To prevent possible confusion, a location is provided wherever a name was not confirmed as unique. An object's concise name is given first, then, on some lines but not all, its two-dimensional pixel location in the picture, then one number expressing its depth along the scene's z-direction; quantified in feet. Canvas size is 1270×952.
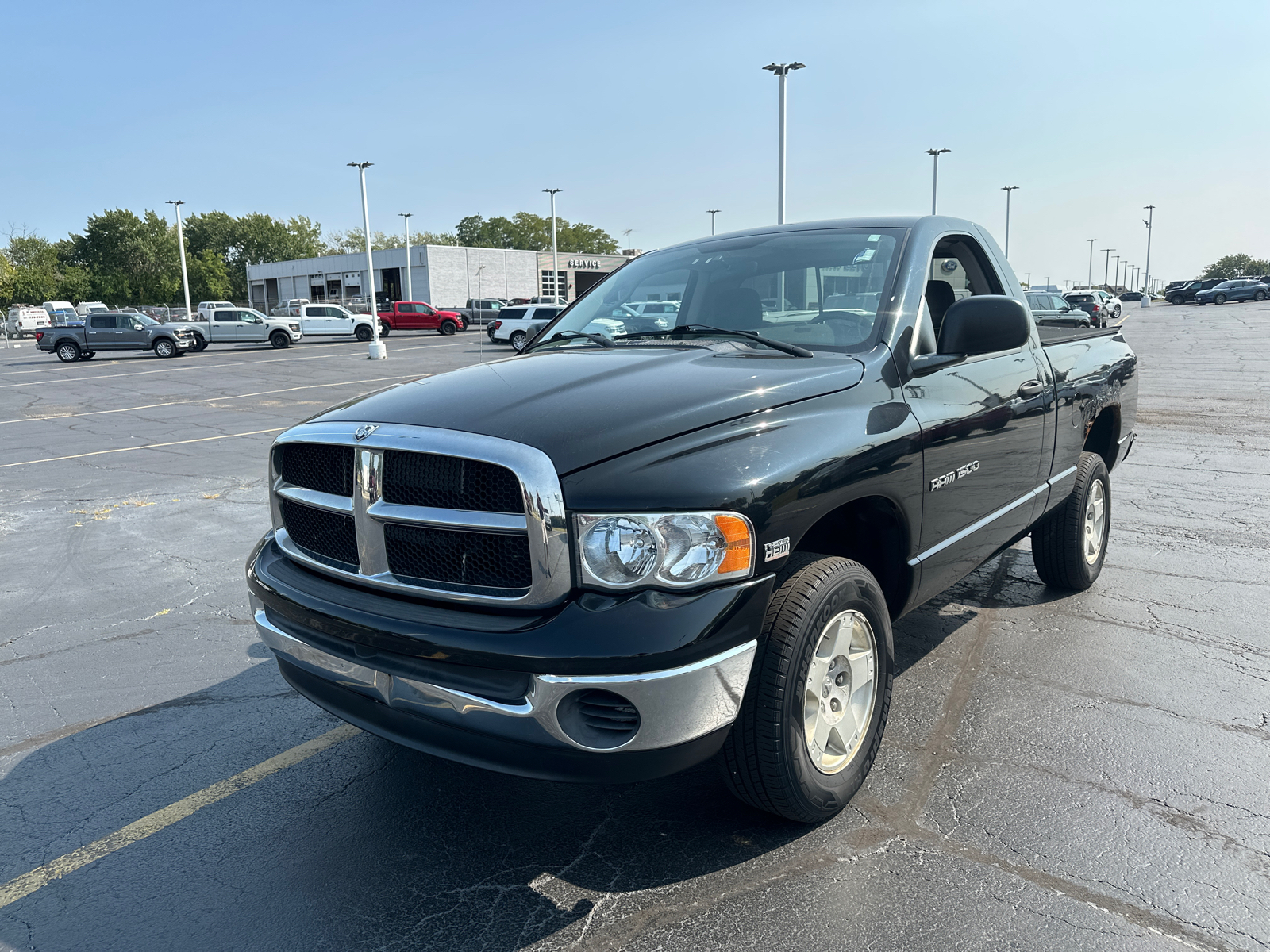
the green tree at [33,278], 257.34
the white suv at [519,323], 120.37
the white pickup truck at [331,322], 138.72
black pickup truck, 7.48
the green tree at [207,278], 317.83
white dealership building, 233.55
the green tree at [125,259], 292.81
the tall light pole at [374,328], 100.87
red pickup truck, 160.76
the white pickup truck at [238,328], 122.93
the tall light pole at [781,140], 93.40
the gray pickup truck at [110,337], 109.40
